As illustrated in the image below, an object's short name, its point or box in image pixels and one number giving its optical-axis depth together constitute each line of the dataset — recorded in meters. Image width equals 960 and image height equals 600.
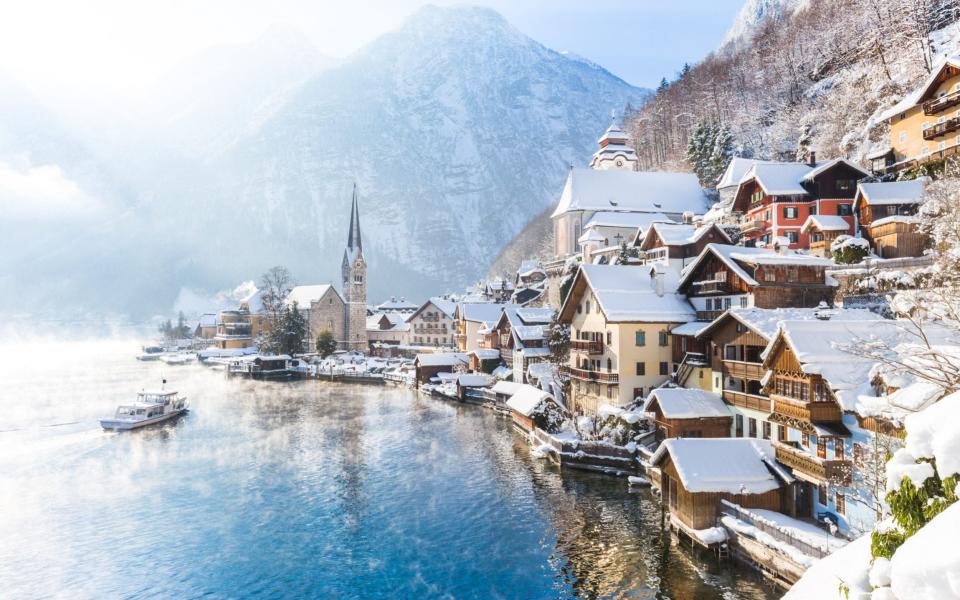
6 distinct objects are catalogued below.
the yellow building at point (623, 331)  41.28
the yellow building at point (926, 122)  41.08
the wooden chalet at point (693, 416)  32.44
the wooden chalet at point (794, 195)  47.59
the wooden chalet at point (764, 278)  35.31
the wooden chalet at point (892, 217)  38.50
